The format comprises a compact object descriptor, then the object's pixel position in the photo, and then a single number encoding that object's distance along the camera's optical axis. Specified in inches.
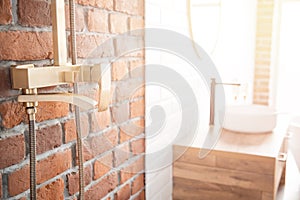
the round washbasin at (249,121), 58.2
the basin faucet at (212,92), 58.7
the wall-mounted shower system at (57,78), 23.1
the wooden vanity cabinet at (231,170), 46.8
